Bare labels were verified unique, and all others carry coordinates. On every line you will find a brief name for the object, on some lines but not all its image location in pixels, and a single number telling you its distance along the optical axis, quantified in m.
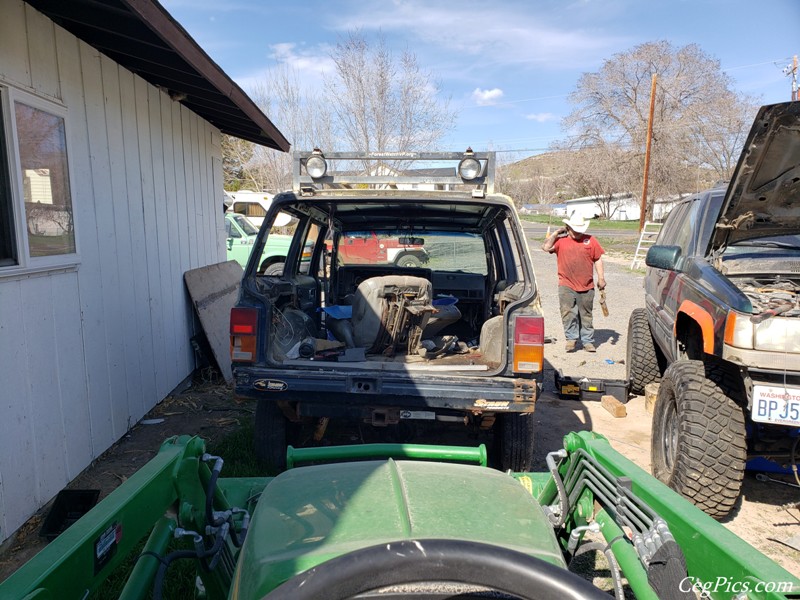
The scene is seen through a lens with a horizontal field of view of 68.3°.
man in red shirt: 8.05
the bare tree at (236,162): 26.00
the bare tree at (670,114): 36.25
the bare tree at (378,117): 20.34
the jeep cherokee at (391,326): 3.76
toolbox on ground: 5.76
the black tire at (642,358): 6.12
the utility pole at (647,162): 22.52
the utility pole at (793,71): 31.30
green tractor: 1.00
